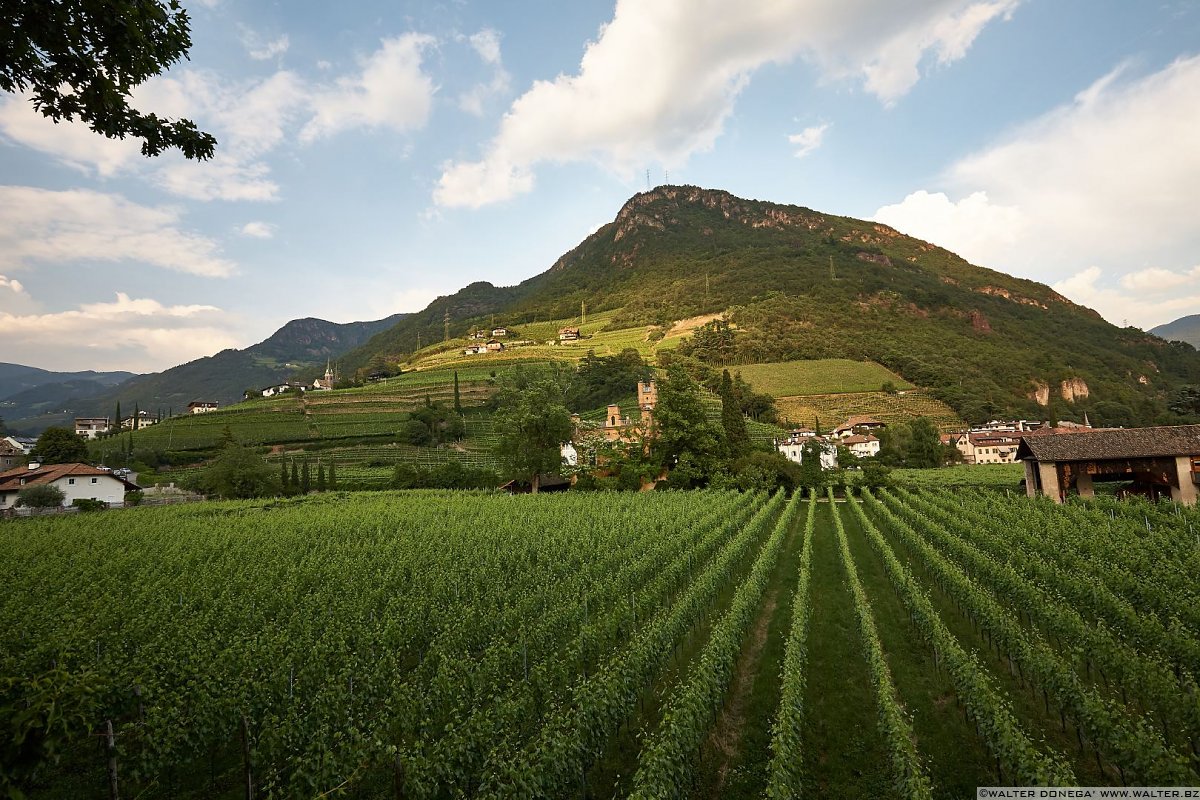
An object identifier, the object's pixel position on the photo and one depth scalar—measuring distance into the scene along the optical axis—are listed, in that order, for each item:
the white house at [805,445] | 63.44
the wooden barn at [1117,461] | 28.30
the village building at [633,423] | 53.75
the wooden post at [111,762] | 7.07
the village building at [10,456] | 75.31
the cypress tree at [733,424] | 48.91
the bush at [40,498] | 43.03
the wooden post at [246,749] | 7.66
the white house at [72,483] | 46.22
